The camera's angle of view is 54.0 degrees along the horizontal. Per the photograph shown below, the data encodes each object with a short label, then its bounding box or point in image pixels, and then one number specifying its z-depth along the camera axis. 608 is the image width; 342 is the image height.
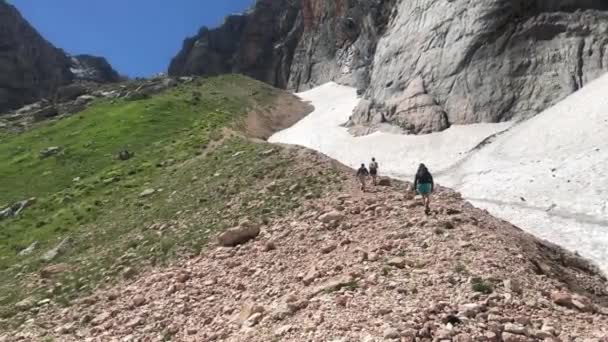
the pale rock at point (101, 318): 17.62
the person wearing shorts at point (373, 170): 27.58
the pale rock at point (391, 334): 11.62
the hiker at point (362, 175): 24.95
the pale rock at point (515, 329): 11.83
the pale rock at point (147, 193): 34.94
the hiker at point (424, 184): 21.29
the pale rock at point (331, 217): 20.62
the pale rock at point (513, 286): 13.79
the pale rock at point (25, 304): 20.19
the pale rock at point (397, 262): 15.62
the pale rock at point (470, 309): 12.46
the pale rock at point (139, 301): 18.06
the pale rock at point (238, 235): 21.22
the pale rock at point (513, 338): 11.60
